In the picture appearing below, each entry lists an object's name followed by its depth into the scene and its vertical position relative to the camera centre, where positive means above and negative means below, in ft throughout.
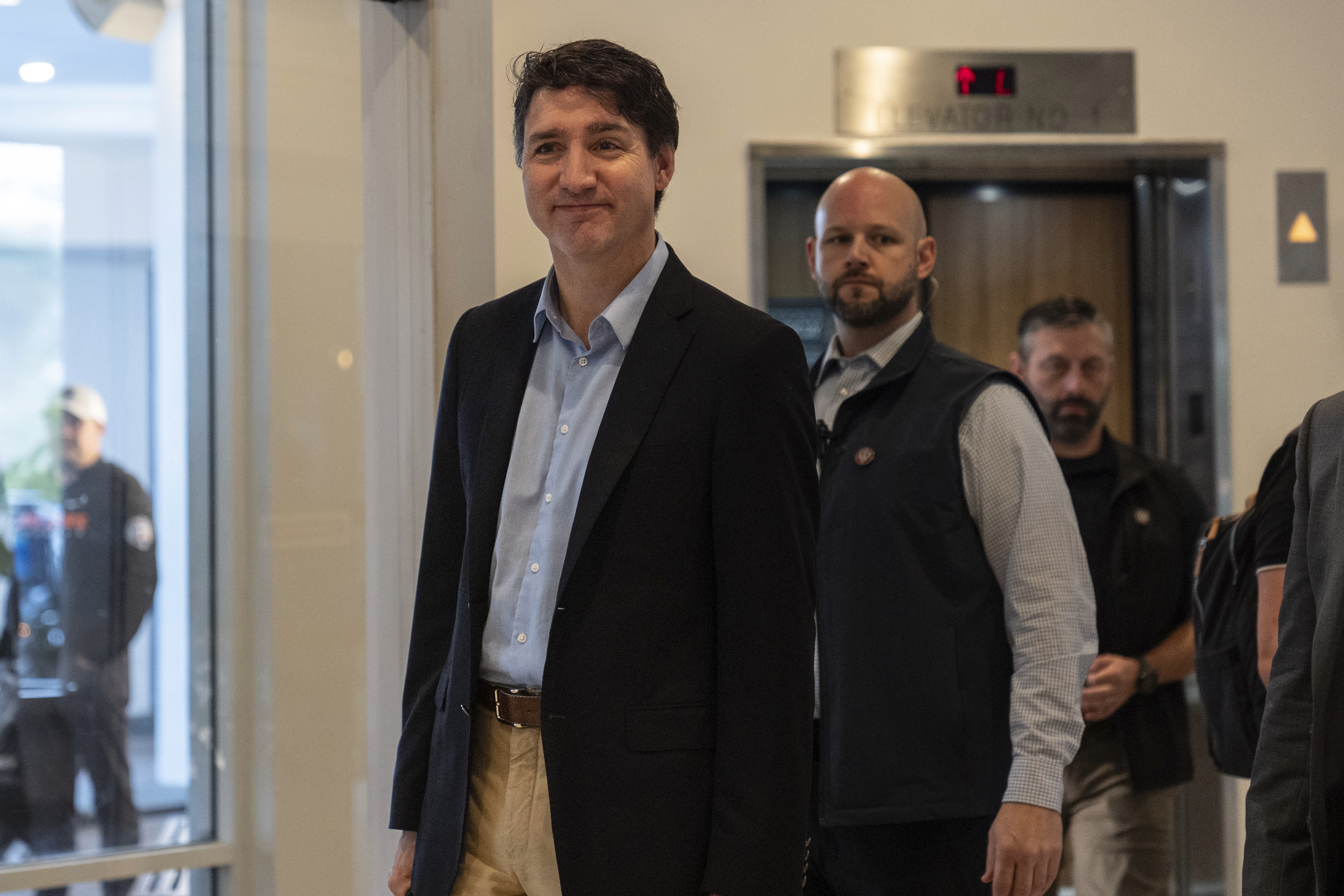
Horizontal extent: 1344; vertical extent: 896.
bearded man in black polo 18.21 -0.99
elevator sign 19.55 +3.07
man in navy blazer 14.26 -0.18
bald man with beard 15.68 -0.64
